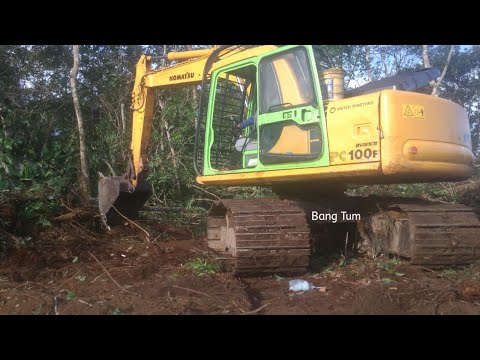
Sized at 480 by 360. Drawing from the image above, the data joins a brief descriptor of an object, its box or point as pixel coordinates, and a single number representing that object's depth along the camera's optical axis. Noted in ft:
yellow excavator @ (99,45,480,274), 15.74
